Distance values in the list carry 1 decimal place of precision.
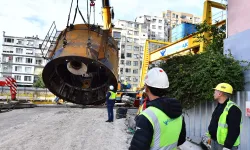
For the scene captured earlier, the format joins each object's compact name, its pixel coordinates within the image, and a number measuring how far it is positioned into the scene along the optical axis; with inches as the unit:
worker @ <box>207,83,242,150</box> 89.5
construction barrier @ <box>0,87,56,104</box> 560.7
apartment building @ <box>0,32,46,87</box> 1617.0
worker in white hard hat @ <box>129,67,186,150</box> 48.8
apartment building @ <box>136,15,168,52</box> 2139.7
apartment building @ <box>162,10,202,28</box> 2500.1
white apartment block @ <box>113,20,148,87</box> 1712.2
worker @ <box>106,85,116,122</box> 256.7
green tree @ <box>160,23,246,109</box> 160.5
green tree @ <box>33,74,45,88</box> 1436.6
